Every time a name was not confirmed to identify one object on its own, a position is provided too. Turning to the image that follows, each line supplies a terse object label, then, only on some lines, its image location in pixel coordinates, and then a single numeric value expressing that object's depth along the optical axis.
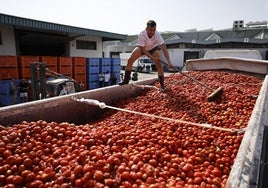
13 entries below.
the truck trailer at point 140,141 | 1.97
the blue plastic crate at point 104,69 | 15.51
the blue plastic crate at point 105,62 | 15.41
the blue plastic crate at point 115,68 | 16.44
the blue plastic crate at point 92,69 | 14.73
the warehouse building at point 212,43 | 30.51
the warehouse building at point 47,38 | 11.99
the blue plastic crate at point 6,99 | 9.71
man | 5.51
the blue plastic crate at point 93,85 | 14.97
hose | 3.52
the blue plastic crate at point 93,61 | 14.67
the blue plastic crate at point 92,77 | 14.83
